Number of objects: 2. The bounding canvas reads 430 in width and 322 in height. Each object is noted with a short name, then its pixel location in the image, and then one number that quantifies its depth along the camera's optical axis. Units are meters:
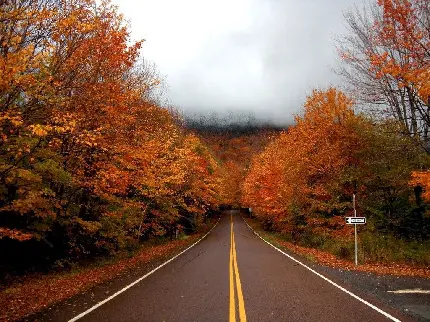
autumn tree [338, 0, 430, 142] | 11.74
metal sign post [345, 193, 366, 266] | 15.77
